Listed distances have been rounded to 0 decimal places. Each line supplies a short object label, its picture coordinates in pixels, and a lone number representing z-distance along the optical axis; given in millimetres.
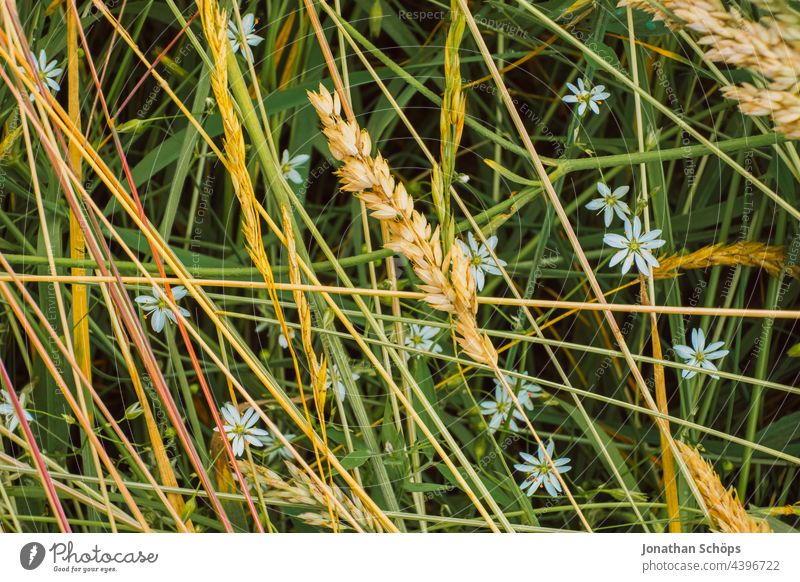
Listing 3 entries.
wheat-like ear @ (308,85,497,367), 538
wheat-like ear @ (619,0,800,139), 557
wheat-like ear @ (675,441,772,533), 582
